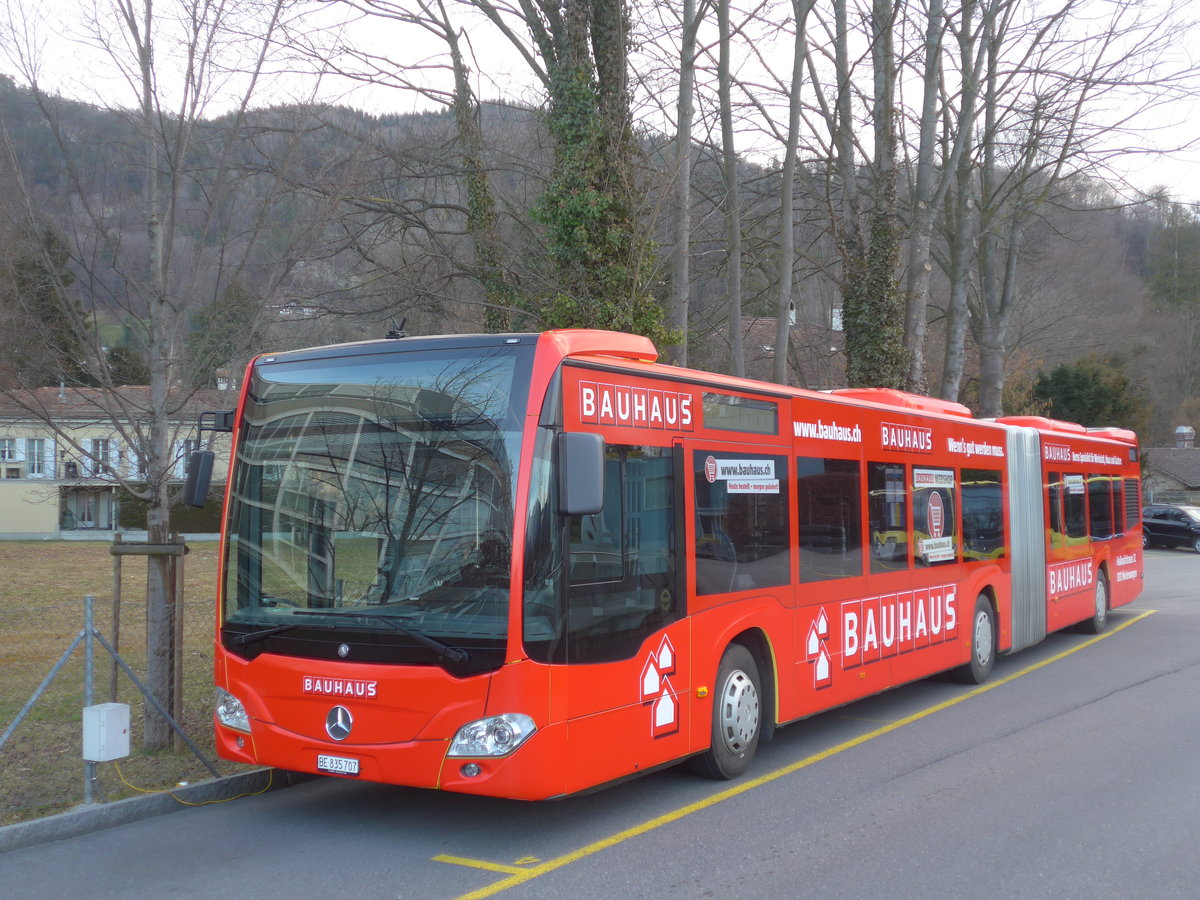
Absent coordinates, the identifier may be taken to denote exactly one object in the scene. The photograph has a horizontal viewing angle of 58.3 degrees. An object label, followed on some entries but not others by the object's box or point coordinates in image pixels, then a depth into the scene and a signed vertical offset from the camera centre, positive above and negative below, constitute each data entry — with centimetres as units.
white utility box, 650 -129
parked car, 3941 -105
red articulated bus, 580 -33
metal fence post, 655 -96
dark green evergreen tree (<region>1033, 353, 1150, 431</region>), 4762 +469
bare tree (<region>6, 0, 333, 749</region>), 738 +193
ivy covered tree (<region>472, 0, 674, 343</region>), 1450 +432
